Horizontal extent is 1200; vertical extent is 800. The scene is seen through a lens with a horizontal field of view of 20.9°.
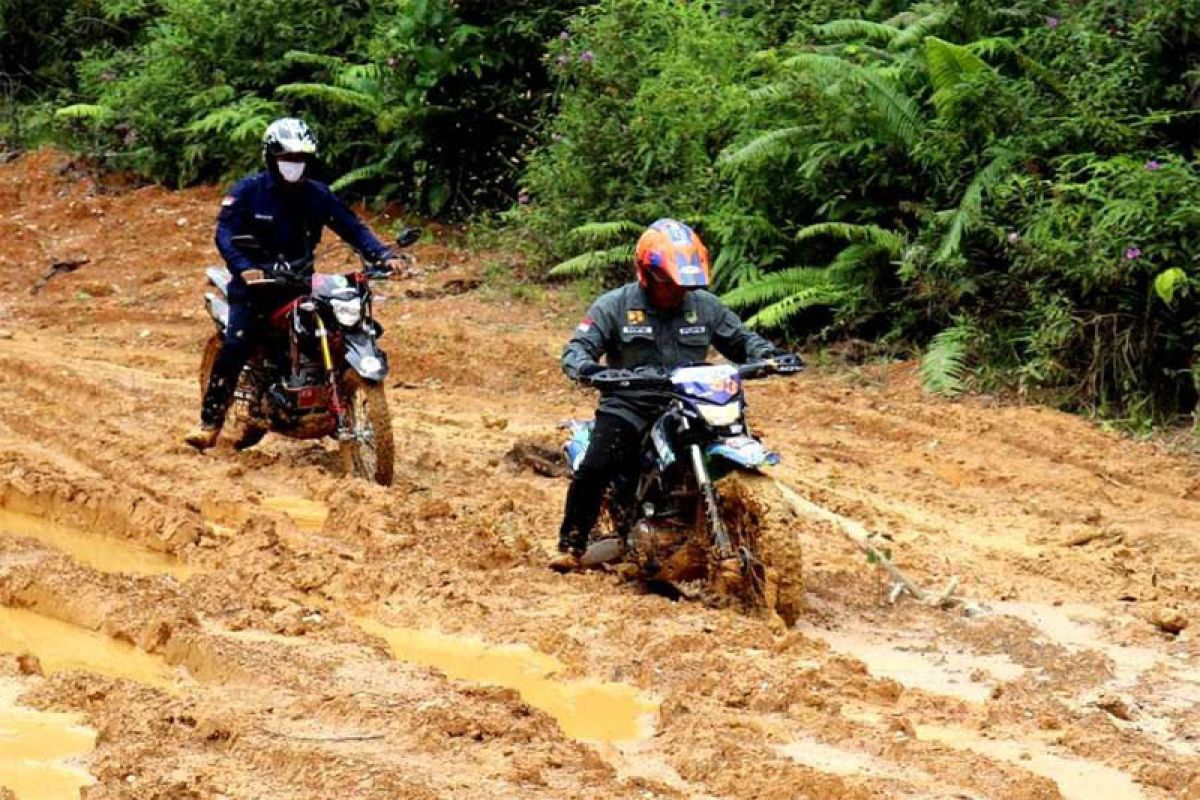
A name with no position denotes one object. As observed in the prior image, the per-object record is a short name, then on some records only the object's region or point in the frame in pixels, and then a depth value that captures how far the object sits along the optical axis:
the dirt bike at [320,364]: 18.42
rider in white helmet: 19.04
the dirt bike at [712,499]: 13.75
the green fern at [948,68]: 24.32
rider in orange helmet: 14.35
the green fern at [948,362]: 23.69
